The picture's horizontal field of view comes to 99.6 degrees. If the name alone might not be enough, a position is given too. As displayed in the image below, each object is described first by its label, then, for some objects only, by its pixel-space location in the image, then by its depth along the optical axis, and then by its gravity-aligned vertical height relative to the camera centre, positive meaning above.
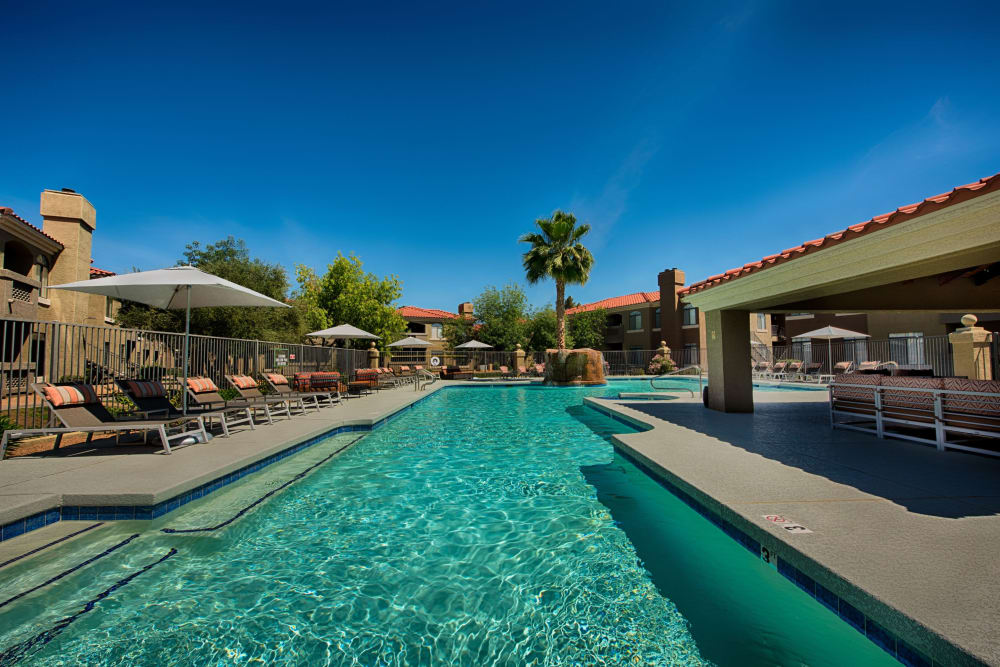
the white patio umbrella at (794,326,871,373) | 19.30 +0.82
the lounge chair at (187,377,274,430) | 7.39 -0.73
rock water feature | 20.86 -0.66
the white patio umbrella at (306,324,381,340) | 16.41 +0.94
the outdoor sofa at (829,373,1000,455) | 4.59 -0.74
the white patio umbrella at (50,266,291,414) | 6.51 +1.18
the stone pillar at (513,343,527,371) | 27.31 -0.22
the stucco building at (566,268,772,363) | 31.61 +2.43
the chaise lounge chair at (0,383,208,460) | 5.13 -0.74
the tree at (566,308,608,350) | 35.44 +2.25
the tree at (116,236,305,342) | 16.48 +1.93
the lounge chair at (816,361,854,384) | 19.03 -0.80
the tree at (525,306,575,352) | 33.34 +1.76
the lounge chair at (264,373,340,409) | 9.44 -0.81
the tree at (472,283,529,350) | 33.12 +3.19
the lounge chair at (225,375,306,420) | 8.37 -0.74
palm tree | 22.17 +5.24
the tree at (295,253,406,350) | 28.53 +4.07
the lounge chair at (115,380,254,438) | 6.25 -0.64
